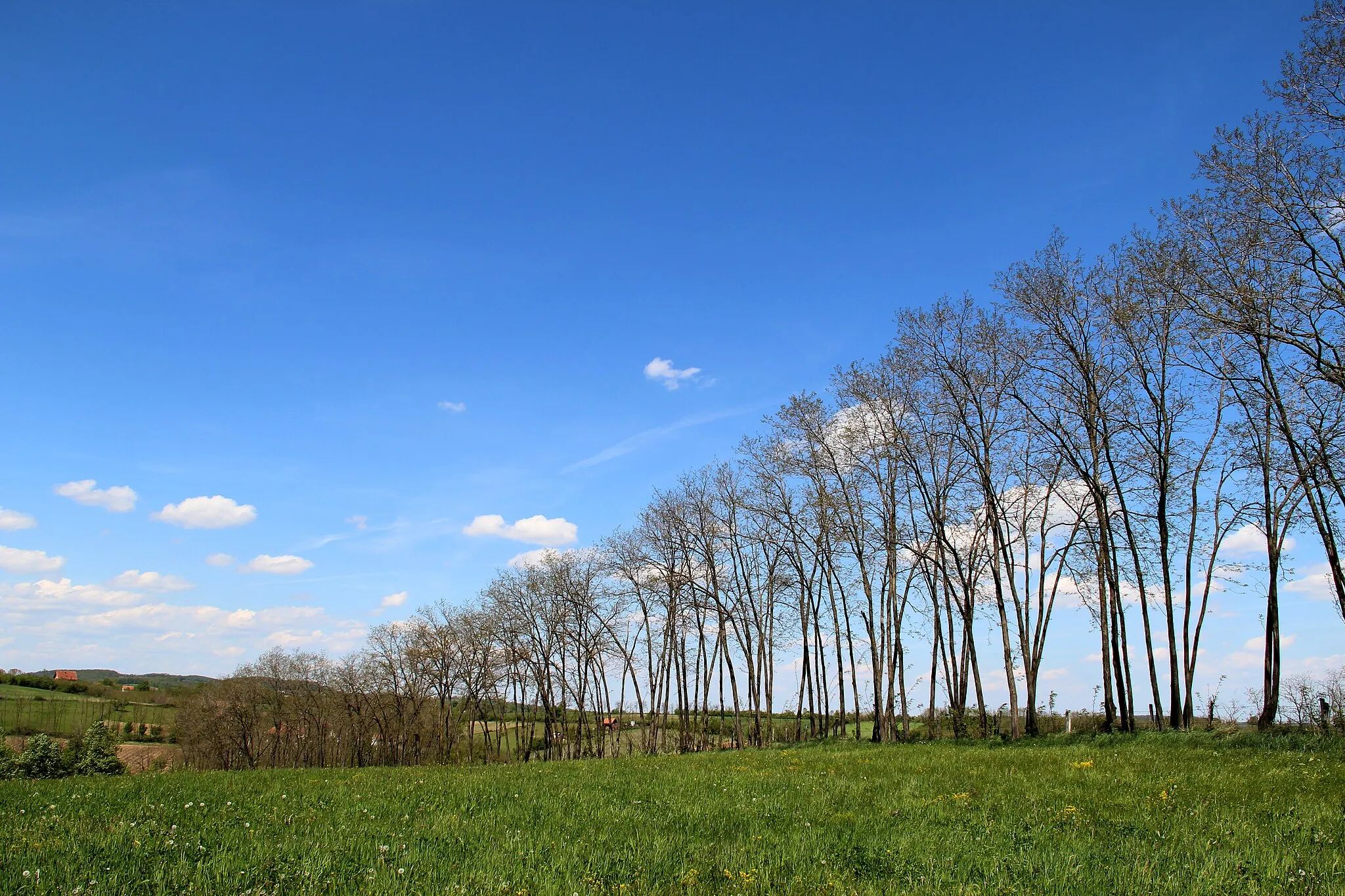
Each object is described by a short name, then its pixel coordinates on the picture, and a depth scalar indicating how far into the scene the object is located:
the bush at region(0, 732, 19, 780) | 49.34
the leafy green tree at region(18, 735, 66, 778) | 57.50
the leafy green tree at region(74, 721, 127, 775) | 59.97
